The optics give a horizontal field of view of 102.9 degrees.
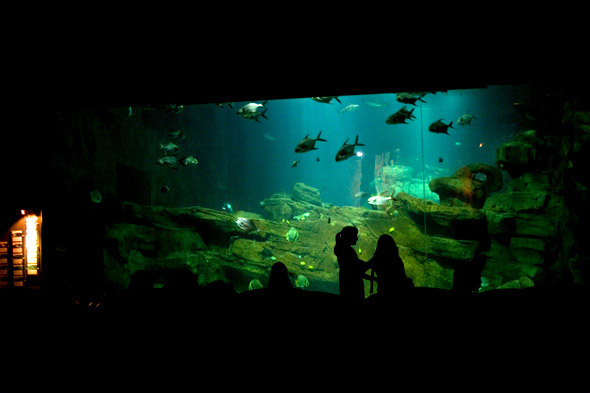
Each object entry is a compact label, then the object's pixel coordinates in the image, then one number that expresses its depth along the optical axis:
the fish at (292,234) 11.44
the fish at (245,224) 9.61
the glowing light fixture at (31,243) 6.15
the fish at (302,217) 16.45
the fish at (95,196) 8.37
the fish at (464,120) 8.53
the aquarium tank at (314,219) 6.71
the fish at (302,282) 10.12
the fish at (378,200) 9.57
